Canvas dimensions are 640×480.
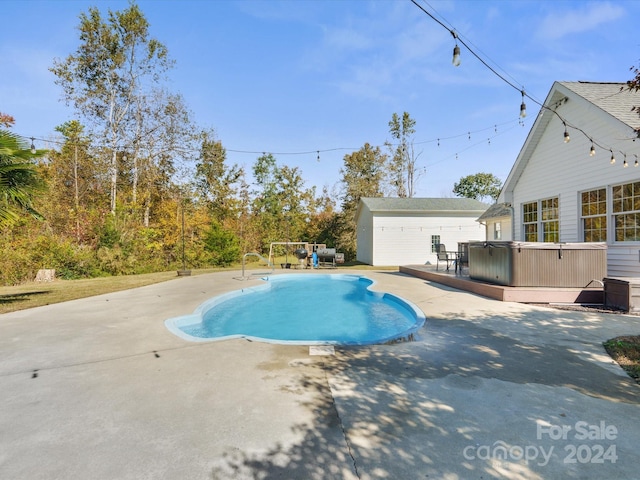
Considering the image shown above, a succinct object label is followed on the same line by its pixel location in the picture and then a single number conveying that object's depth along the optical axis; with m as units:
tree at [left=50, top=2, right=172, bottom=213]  16.83
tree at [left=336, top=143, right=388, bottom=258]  26.41
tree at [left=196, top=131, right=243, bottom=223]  25.23
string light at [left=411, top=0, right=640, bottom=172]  4.29
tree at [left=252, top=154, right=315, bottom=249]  29.17
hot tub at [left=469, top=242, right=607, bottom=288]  7.02
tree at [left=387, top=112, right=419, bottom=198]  30.16
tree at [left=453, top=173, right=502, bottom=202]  44.38
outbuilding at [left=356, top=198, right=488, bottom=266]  19.59
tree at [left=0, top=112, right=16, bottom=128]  14.42
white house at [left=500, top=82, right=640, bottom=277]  7.20
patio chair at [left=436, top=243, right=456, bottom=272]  12.23
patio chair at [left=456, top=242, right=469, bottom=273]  11.42
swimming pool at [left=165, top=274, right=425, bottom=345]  6.35
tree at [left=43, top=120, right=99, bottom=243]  15.28
